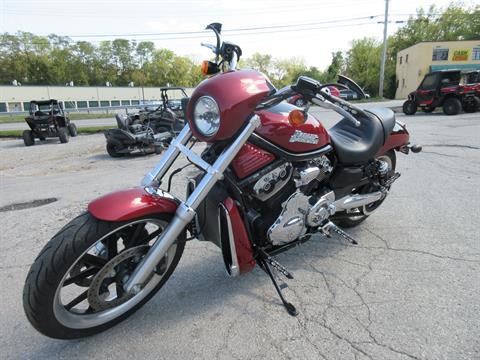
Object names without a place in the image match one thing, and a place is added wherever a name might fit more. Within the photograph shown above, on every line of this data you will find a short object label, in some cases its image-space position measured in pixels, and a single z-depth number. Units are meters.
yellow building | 45.88
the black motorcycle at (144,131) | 8.95
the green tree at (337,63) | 60.22
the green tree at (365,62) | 60.66
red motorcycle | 1.95
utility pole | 36.31
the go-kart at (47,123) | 12.40
